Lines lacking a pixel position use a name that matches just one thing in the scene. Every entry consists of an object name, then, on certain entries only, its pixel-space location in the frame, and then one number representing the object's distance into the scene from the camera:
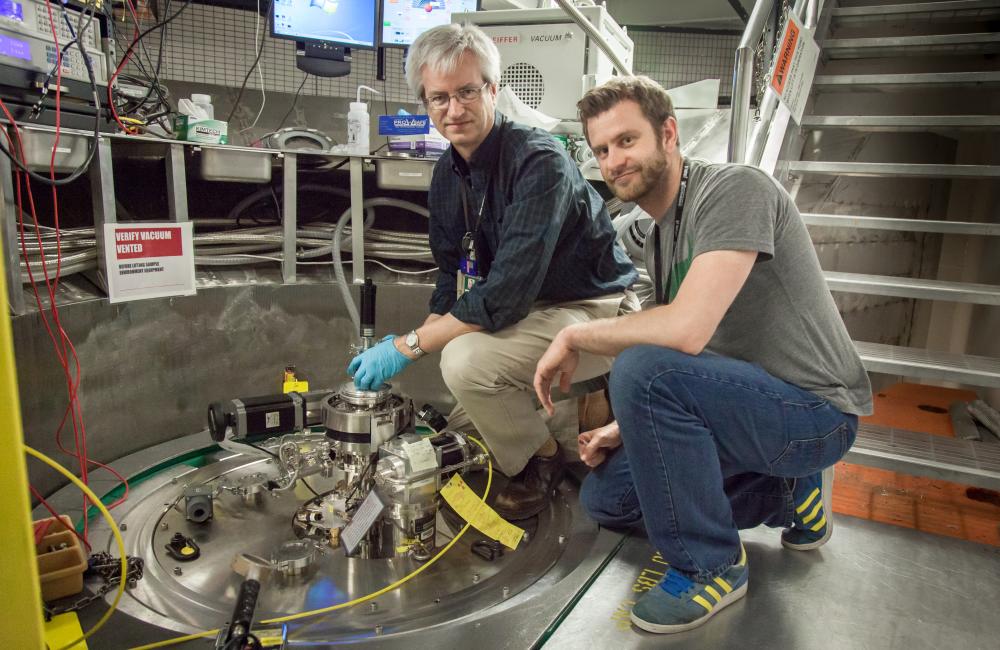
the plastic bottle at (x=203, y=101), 2.58
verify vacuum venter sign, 2.11
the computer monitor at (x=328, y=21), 2.82
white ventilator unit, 2.59
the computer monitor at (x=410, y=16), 3.02
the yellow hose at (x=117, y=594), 1.28
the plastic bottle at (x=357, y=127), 2.70
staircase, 1.86
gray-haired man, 1.76
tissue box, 2.36
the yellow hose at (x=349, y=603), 1.31
